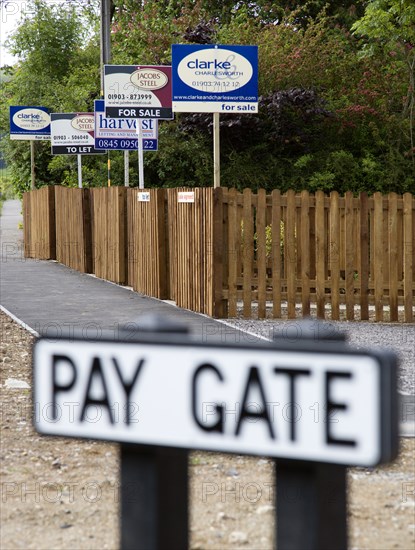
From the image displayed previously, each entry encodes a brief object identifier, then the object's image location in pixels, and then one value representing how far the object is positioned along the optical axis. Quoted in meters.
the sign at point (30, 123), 28.30
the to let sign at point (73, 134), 25.06
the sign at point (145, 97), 17.23
